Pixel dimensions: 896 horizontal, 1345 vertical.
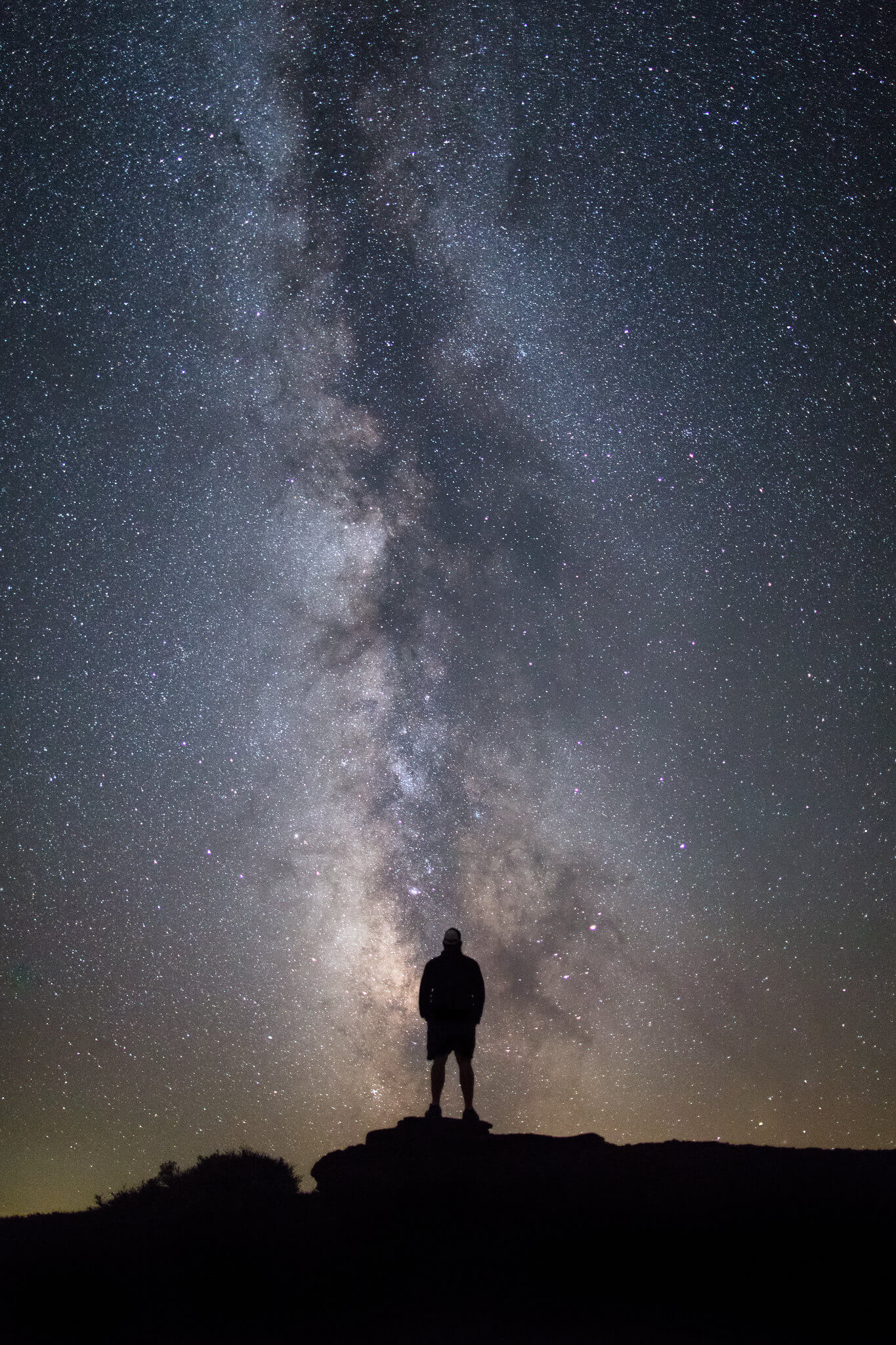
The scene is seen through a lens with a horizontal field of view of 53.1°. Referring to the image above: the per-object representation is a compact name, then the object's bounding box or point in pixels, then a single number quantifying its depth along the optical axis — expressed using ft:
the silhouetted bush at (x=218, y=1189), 22.22
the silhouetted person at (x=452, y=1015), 25.77
